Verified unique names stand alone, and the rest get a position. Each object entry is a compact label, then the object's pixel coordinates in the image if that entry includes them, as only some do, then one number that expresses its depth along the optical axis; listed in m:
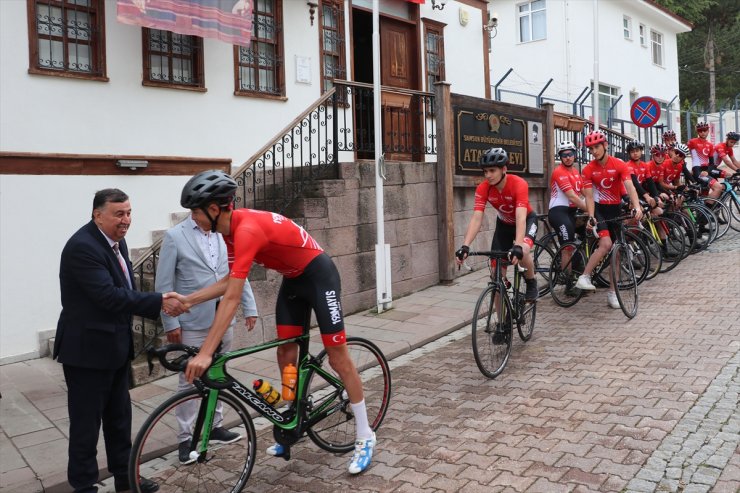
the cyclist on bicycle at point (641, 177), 10.29
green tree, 41.50
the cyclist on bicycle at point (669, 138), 11.92
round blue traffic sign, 13.27
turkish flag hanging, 7.97
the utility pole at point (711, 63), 40.86
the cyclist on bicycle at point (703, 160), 12.46
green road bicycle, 3.69
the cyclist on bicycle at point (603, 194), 8.10
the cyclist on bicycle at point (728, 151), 12.41
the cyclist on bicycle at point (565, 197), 8.49
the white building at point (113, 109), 7.41
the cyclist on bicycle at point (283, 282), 3.65
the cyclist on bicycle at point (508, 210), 6.11
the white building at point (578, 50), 23.53
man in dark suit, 3.71
